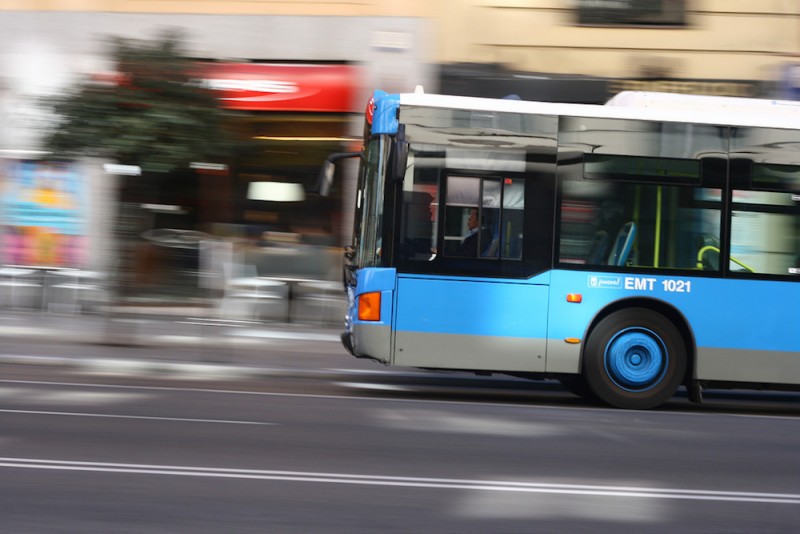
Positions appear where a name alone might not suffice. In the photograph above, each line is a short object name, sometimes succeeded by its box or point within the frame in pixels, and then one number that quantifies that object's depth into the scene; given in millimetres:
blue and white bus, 18766
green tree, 25078
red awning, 34969
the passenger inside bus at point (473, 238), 18828
